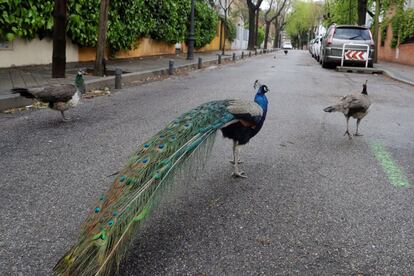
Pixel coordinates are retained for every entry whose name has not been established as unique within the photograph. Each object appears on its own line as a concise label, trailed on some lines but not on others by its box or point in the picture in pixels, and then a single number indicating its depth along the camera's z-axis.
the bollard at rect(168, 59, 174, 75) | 14.83
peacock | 2.12
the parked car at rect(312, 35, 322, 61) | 27.31
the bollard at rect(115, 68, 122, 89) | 10.72
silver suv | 17.98
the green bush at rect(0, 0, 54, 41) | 10.61
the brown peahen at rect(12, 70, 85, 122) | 6.25
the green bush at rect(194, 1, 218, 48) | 26.53
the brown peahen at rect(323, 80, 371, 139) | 5.90
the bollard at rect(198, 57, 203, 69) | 18.47
